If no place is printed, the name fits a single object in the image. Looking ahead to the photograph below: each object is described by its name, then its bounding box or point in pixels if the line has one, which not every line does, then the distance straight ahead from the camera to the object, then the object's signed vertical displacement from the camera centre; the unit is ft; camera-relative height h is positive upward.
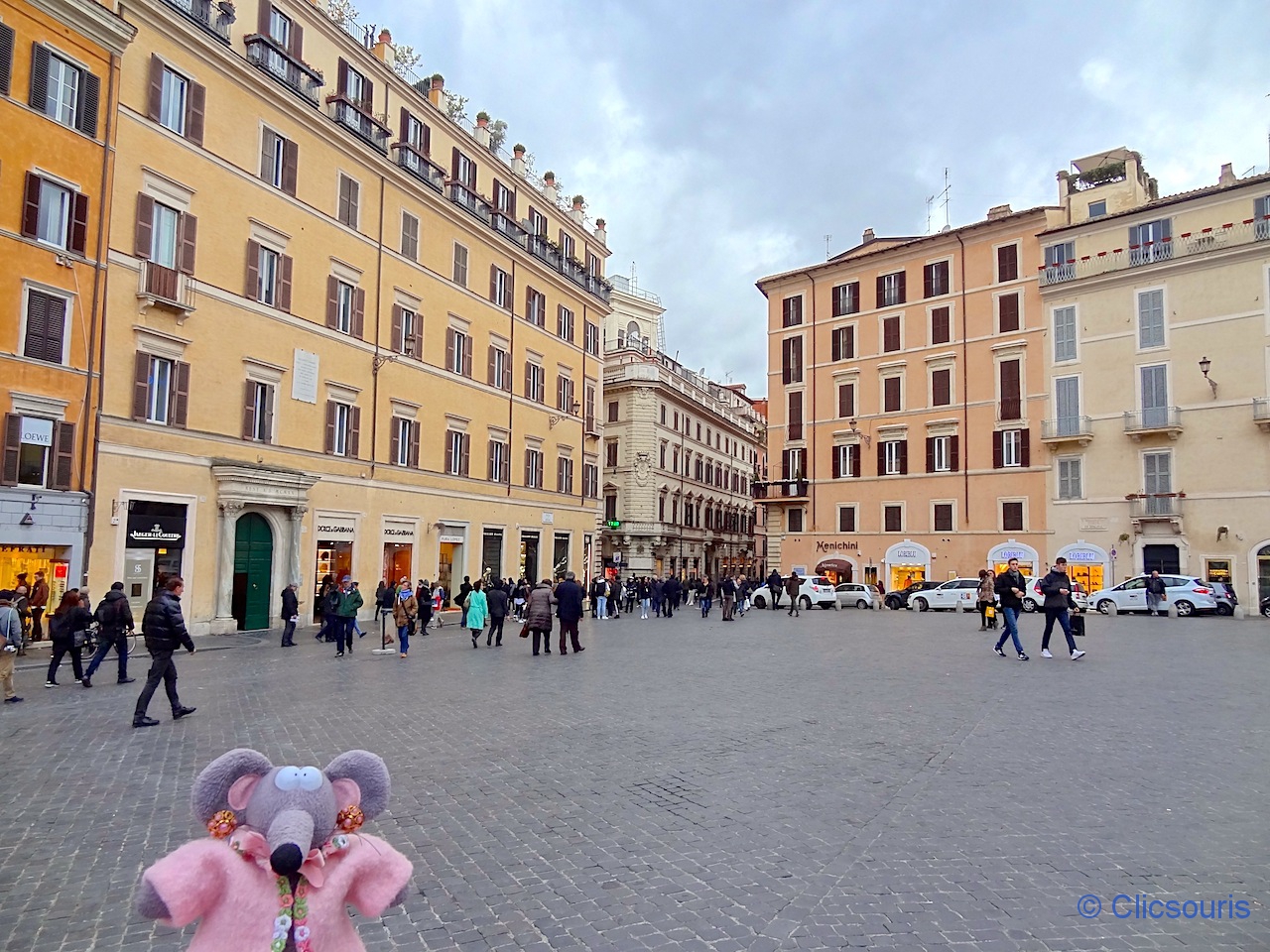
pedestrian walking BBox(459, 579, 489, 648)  65.51 -4.76
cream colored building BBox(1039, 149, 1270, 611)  114.73 +25.46
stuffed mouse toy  7.99 -3.12
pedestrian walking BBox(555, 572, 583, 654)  59.21 -4.07
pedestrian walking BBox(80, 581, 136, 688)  42.70 -4.01
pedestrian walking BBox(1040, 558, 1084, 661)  50.24 -2.18
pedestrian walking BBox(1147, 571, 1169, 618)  103.60 -4.04
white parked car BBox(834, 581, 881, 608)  133.69 -6.44
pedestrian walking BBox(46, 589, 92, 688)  41.75 -4.30
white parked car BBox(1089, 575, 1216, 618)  102.37 -4.48
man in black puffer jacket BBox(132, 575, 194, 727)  31.68 -3.49
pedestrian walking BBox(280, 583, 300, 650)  68.03 -5.46
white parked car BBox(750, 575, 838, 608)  131.85 -6.08
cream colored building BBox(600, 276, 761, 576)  183.52 +21.95
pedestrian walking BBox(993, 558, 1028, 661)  52.49 -2.48
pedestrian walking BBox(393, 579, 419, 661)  59.82 -4.86
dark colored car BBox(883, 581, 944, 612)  131.64 -6.58
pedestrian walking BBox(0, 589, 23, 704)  36.91 -4.45
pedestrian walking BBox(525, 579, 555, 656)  58.54 -4.35
